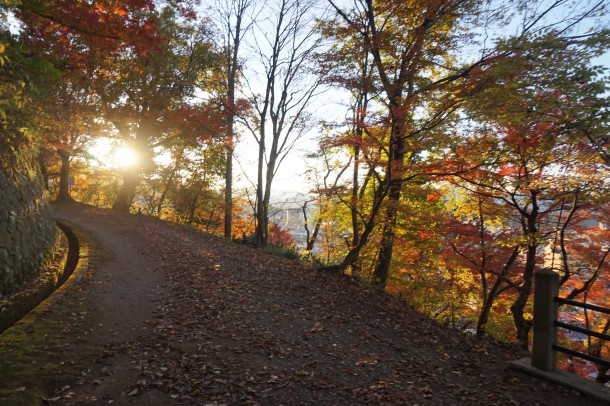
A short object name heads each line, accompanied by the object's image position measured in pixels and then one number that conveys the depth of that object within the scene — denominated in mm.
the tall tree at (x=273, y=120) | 14372
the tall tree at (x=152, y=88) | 16609
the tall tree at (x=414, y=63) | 8008
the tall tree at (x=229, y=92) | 16297
